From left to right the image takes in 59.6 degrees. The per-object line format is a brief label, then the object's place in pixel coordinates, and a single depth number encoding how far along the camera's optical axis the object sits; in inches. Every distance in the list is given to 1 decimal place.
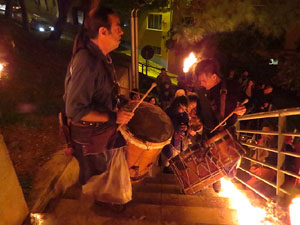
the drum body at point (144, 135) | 119.0
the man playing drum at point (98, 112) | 95.5
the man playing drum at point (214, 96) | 145.7
